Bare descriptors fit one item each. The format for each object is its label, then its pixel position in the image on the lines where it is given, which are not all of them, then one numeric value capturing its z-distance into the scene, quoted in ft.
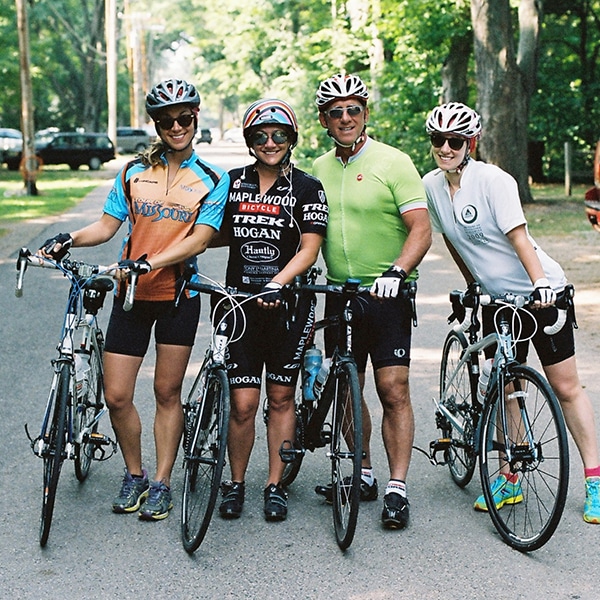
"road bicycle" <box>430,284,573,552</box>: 15.74
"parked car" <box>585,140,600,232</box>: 37.32
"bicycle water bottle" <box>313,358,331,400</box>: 17.63
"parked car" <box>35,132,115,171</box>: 146.82
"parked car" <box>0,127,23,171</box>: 130.21
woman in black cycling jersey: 16.67
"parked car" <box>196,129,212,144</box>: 269.23
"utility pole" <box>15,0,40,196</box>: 90.12
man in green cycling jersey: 16.69
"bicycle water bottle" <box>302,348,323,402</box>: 17.72
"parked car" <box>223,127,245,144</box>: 294.05
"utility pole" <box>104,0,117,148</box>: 159.02
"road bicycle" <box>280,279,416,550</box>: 15.72
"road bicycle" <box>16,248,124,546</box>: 15.90
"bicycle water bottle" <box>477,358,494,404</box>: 17.07
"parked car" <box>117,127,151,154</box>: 201.26
